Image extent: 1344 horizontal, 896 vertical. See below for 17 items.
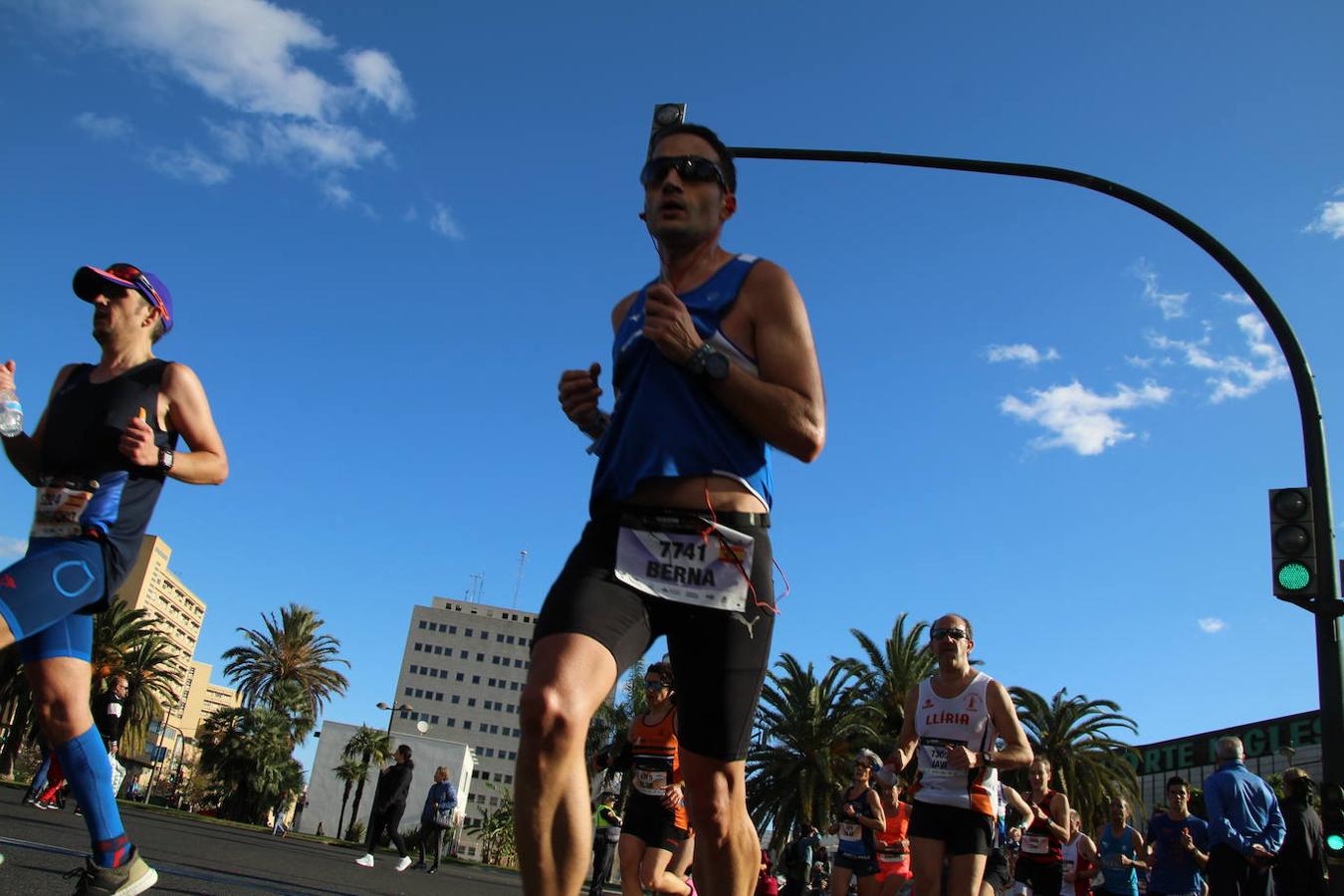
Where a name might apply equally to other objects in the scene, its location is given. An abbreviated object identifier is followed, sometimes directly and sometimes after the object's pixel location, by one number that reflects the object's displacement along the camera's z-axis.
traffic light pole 7.49
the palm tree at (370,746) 82.06
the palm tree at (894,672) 37.41
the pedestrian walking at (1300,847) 9.53
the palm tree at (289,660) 64.50
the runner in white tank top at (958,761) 5.71
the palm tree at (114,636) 47.56
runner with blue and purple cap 3.49
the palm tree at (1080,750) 35.88
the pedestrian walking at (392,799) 16.59
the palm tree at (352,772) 69.68
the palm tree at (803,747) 38.44
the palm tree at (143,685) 51.66
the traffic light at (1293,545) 7.80
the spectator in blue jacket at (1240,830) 9.09
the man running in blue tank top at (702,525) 2.49
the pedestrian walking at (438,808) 17.83
